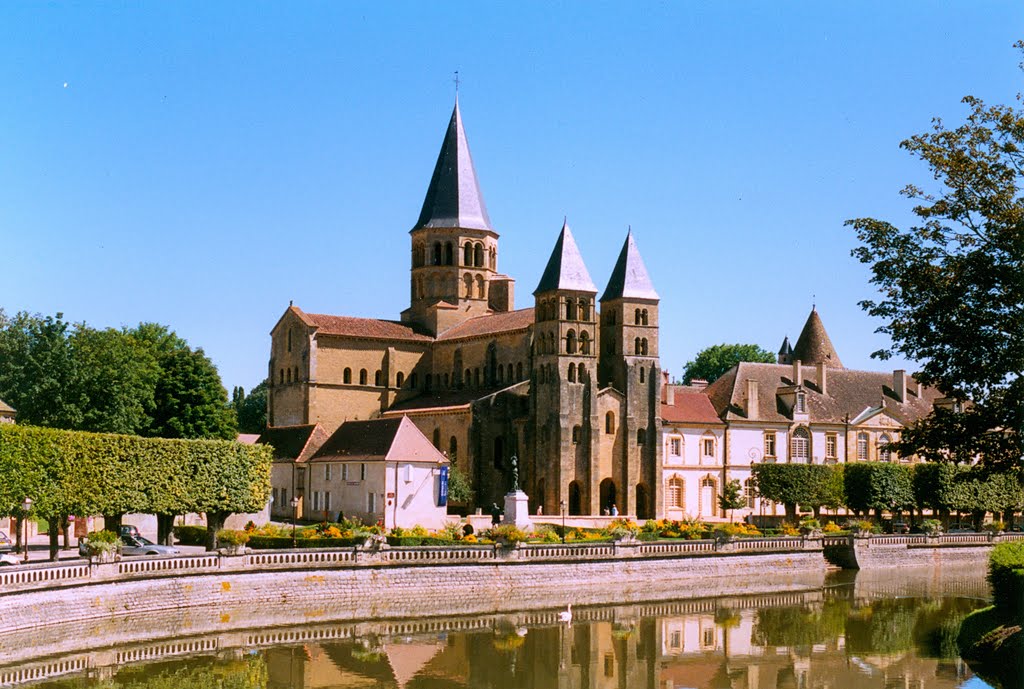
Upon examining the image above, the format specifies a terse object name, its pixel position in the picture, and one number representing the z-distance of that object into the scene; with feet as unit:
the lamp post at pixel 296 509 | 211.92
